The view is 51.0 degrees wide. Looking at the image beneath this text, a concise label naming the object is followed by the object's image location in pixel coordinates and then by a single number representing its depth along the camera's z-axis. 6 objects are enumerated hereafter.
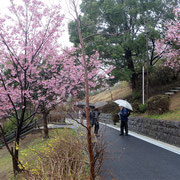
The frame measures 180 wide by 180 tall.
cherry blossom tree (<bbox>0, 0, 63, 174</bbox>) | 5.90
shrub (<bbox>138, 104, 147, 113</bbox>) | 11.29
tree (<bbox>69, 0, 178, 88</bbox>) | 14.50
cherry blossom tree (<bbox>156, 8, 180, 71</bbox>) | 12.62
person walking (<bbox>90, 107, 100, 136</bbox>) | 7.87
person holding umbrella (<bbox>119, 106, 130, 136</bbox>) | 8.35
